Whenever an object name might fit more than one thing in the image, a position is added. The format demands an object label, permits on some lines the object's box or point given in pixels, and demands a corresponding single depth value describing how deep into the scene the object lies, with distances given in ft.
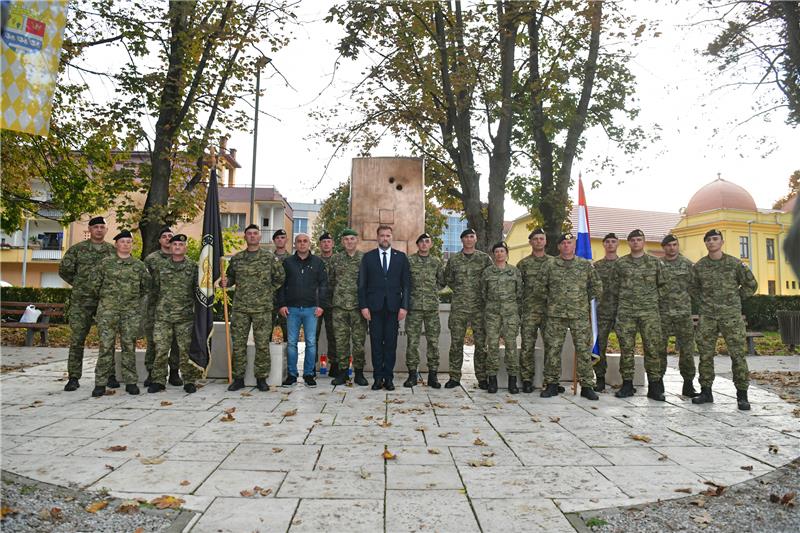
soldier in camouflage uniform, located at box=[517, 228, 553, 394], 22.53
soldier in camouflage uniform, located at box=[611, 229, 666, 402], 21.11
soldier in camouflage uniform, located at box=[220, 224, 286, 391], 22.02
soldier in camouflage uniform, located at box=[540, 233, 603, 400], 21.47
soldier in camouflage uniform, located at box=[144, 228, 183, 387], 22.44
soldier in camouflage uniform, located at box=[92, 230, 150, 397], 20.66
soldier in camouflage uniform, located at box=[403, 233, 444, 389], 23.13
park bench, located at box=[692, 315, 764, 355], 39.34
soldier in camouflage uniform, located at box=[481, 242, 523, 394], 22.20
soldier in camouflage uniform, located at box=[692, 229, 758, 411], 20.01
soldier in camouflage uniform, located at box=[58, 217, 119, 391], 21.17
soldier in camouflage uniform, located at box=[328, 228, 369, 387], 23.35
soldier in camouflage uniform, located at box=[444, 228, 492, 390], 22.93
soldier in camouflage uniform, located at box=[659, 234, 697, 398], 21.77
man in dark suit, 22.57
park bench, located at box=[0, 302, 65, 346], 36.88
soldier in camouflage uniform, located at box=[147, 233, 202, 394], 21.50
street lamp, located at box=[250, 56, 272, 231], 38.73
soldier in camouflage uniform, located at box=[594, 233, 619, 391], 23.48
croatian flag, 24.82
